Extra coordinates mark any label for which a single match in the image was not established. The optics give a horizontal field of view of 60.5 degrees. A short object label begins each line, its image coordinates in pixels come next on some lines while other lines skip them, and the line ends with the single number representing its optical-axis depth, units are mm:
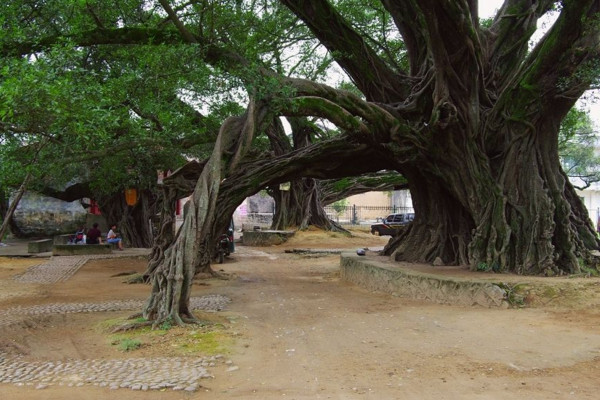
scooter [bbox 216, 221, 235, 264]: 17062
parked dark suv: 30469
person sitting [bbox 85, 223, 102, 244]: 18922
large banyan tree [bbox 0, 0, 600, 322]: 8656
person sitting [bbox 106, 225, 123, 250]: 19438
